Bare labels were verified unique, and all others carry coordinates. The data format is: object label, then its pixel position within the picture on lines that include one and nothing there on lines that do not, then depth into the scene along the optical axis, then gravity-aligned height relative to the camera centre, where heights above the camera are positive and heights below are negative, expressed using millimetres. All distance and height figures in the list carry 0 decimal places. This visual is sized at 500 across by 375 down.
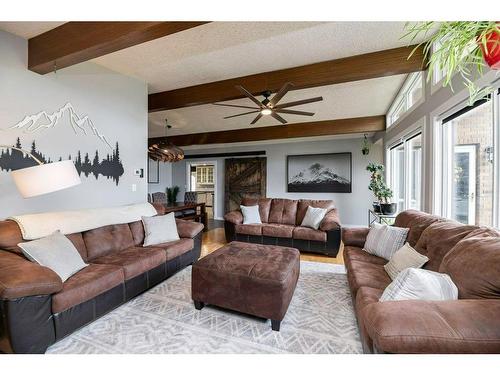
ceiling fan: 2590 +1018
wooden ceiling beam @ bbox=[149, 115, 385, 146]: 4852 +1274
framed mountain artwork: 6117 +328
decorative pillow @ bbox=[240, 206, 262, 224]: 4547 -601
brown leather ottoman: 1823 -826
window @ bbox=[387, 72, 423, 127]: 3094 +1393
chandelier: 4520 +664
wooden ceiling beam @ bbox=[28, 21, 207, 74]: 1697 +1177
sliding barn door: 6996 +144
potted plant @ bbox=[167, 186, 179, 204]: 7753 -305
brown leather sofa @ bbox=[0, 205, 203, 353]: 1418 -778
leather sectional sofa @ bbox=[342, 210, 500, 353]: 906 -557
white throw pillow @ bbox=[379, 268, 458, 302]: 1207 -549
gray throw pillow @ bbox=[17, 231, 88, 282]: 1770 -566
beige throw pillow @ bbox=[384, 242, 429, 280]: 1748 -599
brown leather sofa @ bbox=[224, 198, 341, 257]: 3856 -787
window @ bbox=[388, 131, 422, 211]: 3402 +243
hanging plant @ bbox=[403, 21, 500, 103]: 866 +564
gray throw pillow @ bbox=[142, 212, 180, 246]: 2895 -596
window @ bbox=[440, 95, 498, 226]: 1859 +199
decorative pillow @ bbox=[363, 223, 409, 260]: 2279 -570
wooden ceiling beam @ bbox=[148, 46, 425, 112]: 2447 +1326
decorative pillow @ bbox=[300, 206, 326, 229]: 4086 -591
